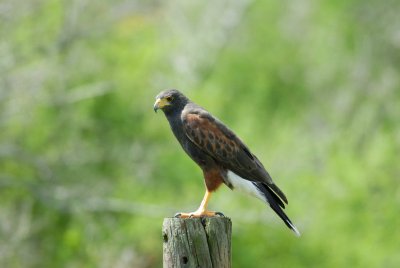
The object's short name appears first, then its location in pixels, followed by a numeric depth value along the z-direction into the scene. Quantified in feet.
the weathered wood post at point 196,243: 48.44
